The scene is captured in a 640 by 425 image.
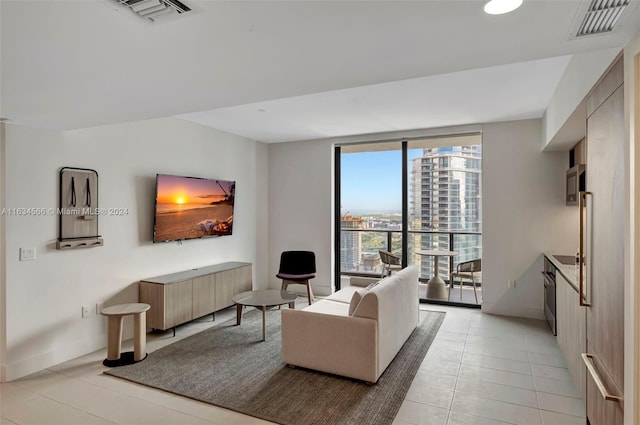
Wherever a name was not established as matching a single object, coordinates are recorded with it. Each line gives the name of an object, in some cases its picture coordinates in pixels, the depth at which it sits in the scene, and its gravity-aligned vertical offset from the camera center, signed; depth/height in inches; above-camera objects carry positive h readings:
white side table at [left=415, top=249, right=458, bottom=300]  222.8 -45.5
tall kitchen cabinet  65.5 -7.5
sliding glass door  225.1 +9.8
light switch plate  125.8 -14.9
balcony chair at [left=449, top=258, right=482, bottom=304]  208.2 -36.0
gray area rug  102.4 -57.4
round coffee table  158.4 -40.5
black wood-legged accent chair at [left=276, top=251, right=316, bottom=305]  222.1 -32.1
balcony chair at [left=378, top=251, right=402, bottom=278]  225.0 -31.5
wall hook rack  137.0 +1.3
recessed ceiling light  51.8 +30.9
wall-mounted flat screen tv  173.9 +2.6
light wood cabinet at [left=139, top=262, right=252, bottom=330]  159.6 -39.5
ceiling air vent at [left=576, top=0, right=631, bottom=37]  53.2 +31.3
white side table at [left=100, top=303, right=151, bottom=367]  136.1 -48.6
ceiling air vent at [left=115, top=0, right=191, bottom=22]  52.3 +31.2
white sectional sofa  116.3 -42.5
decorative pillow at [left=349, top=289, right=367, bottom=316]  123.2 -30.9
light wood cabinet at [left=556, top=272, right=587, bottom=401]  101.5 -38.4
